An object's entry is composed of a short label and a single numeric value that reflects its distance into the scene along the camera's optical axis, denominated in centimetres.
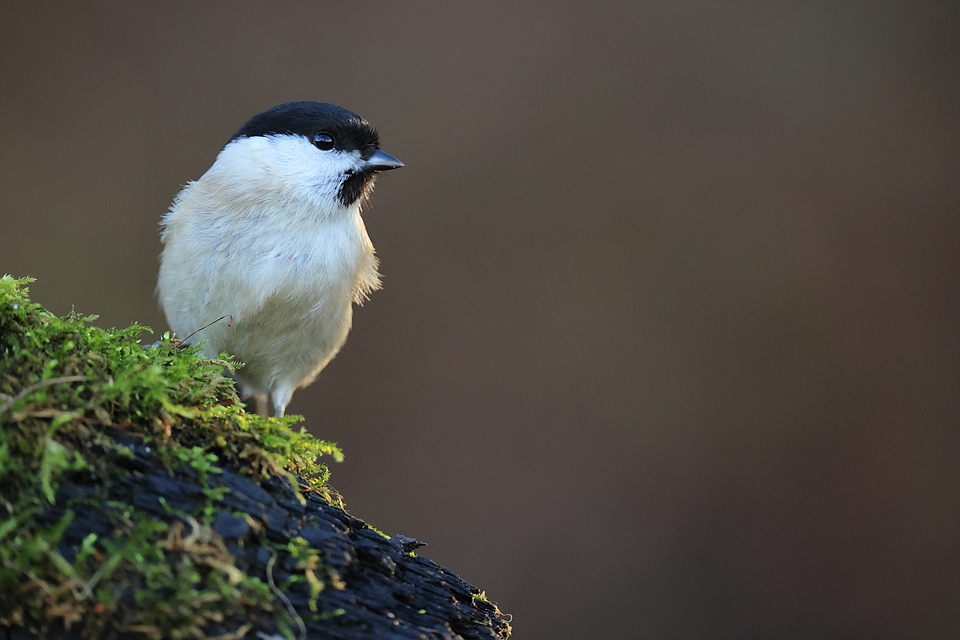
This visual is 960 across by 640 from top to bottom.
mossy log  265
